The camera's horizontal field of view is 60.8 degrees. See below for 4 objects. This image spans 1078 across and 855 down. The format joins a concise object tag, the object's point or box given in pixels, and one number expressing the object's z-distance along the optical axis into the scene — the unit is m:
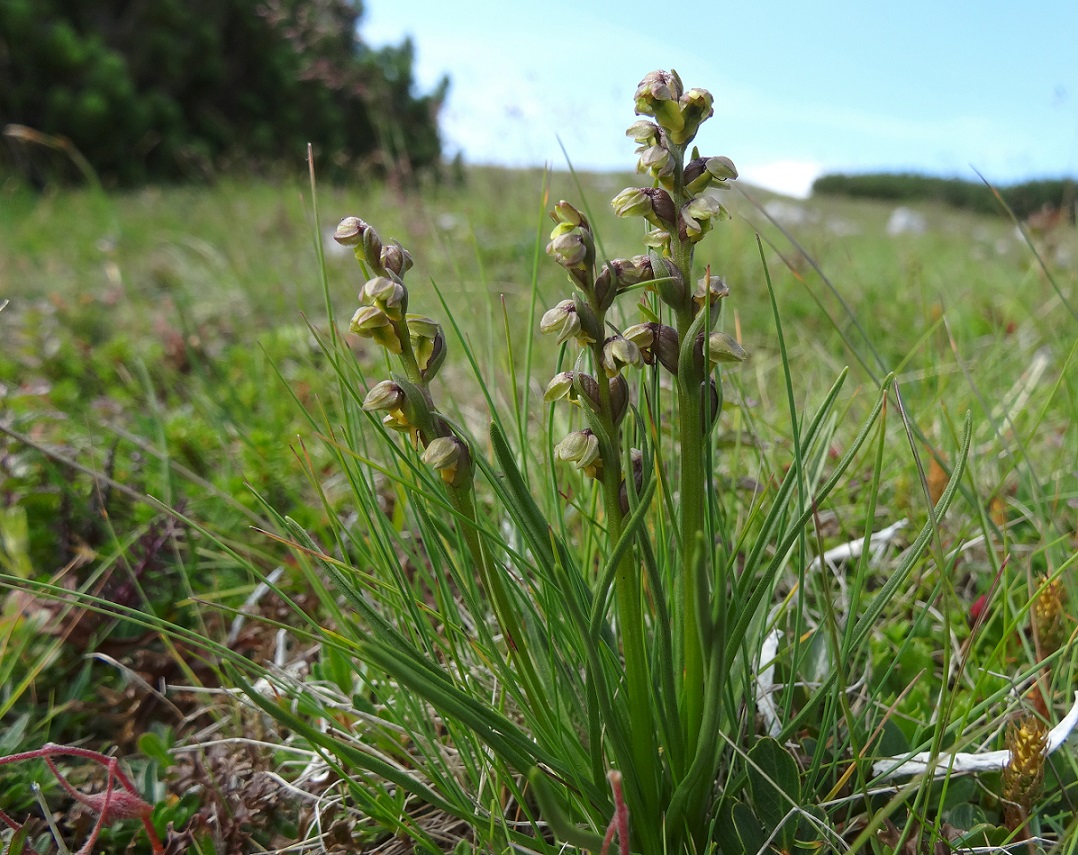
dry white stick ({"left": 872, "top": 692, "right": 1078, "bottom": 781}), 0.13
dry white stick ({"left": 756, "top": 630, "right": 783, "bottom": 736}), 0.14
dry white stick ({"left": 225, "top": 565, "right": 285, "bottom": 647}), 0.19
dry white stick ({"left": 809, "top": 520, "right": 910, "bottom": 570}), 0.19
